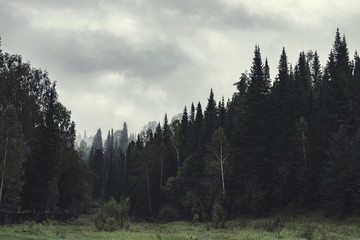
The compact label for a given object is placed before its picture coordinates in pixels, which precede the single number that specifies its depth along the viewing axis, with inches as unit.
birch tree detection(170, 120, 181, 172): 2908.5
